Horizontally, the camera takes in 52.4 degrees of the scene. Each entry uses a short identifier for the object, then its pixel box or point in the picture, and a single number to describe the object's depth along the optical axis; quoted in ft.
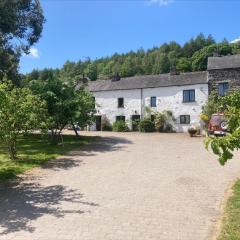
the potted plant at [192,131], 73.92
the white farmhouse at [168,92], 87.60
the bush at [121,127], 93.47
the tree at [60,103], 51.99
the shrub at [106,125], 100.22
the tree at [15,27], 49.84
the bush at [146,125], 89.83
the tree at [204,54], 159.69
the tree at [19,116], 33.85
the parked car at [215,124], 57.05
